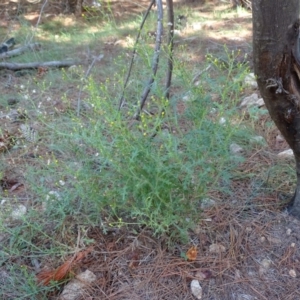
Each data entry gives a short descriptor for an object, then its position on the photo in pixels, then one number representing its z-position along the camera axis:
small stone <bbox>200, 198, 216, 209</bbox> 1.68
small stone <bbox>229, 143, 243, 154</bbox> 2.08
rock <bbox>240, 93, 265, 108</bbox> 2.56
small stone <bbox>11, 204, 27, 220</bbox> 1.70
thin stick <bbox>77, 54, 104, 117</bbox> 3.94
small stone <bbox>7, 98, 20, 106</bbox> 3.09
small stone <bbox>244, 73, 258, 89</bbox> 2.68
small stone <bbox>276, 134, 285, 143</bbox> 2.24
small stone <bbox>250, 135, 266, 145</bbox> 2.07
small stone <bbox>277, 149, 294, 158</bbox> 2.04
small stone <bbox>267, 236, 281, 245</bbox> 1.60
